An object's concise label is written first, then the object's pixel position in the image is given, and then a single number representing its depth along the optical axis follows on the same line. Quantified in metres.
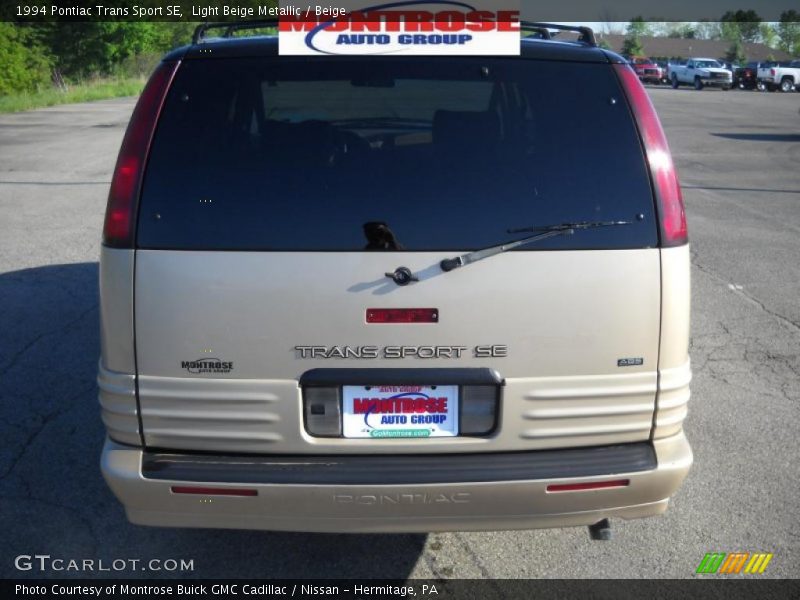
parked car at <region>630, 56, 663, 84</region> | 60.72
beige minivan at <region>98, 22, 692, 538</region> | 2.87
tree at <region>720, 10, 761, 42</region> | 120.88
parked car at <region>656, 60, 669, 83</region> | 61.31
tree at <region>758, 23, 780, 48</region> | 127.42
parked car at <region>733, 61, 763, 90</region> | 54.50
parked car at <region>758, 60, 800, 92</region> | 52.00
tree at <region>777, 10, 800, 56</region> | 129.49
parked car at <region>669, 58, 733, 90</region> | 54.64
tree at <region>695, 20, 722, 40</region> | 144.38
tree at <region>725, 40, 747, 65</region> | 95.56
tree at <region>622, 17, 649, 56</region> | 94.50
